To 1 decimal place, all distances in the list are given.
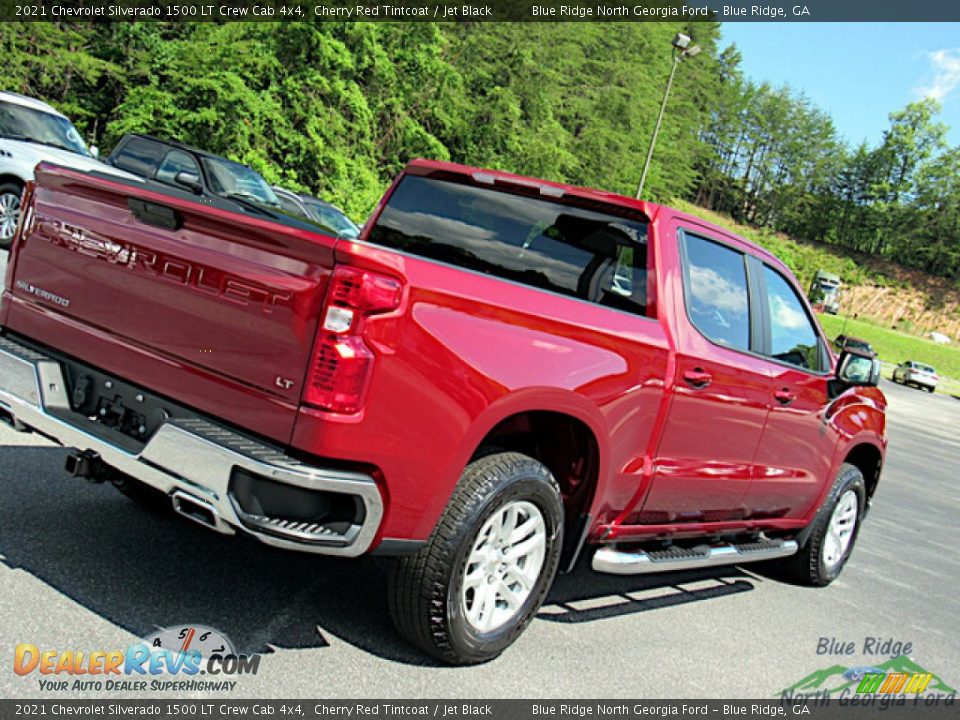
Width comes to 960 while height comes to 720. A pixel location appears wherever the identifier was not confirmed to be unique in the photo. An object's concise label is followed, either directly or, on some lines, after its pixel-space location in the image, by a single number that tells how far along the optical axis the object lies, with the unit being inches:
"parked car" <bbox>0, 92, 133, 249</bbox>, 469.1
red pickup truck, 123.3
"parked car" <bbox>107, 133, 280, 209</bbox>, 546.9
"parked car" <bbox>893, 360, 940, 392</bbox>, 1824.6
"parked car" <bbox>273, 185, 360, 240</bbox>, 700.5
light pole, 1170.6
